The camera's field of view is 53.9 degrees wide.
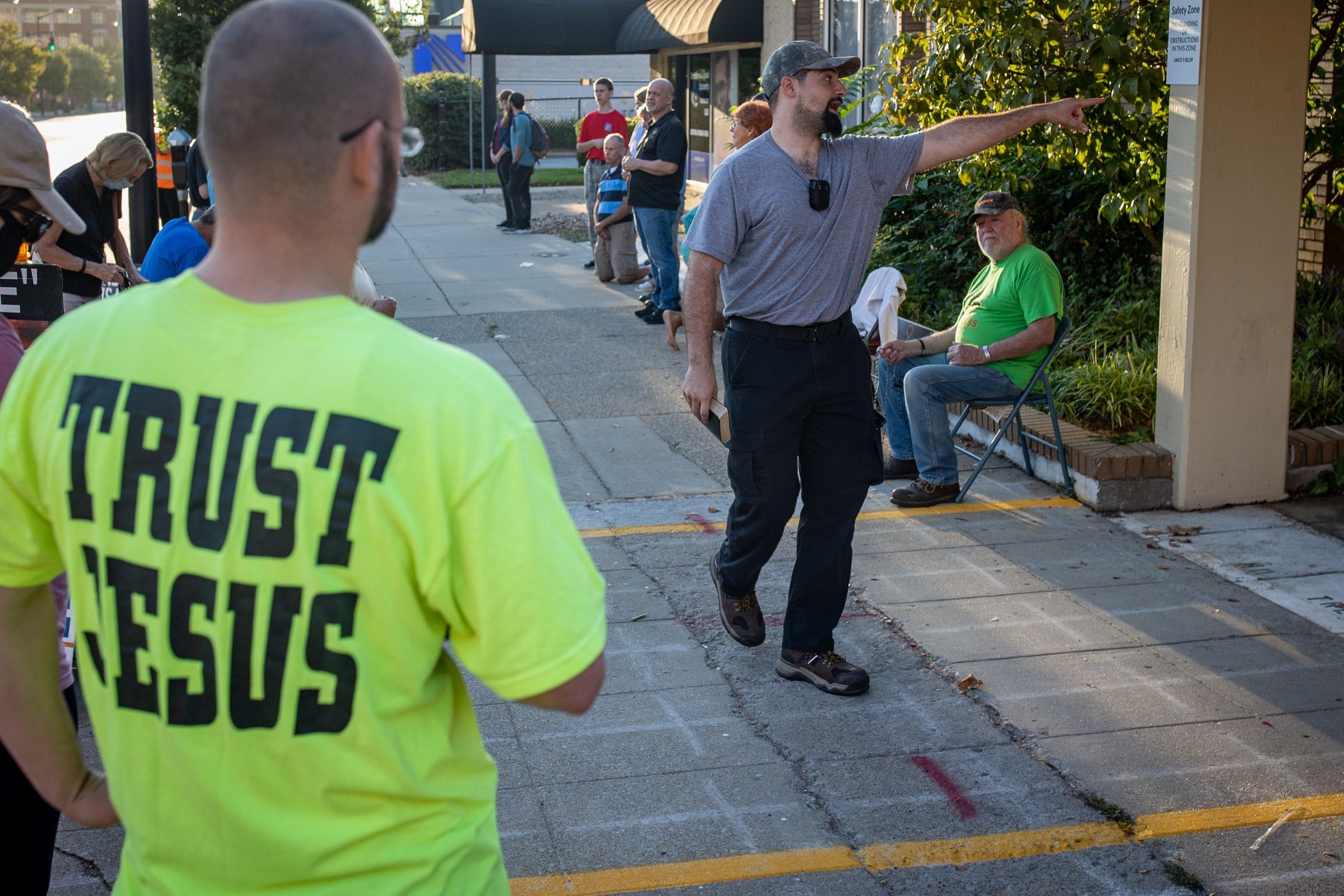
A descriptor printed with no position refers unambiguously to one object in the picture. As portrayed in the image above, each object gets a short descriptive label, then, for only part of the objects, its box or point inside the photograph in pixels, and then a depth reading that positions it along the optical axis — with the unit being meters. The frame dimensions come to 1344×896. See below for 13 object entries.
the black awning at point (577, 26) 18.33
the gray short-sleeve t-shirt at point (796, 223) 4.38
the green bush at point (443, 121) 32.50
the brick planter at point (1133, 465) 6.44
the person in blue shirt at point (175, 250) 6.55
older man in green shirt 6.63
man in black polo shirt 10.97
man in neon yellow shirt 1.40
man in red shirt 14.20
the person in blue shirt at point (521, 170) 17.34
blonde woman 7.59
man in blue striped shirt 12.39
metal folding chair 6.61
